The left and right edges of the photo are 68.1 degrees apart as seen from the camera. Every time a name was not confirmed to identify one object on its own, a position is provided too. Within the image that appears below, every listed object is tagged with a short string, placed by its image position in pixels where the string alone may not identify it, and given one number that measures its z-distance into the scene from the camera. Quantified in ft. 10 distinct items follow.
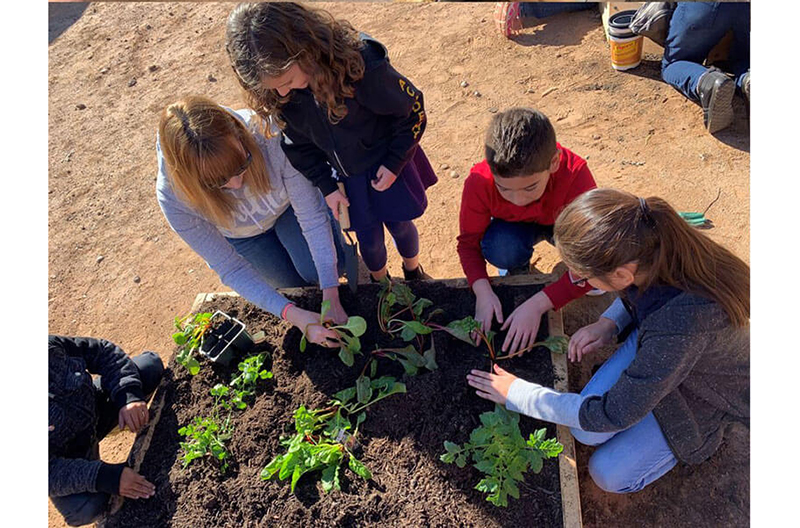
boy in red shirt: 6.70
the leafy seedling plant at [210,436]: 7.09
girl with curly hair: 5.87
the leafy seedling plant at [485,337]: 7.29
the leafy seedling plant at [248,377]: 7.61
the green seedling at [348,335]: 7.10
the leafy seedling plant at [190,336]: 7.92
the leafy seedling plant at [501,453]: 6.11
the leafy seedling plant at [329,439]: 6.70
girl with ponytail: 5.41
